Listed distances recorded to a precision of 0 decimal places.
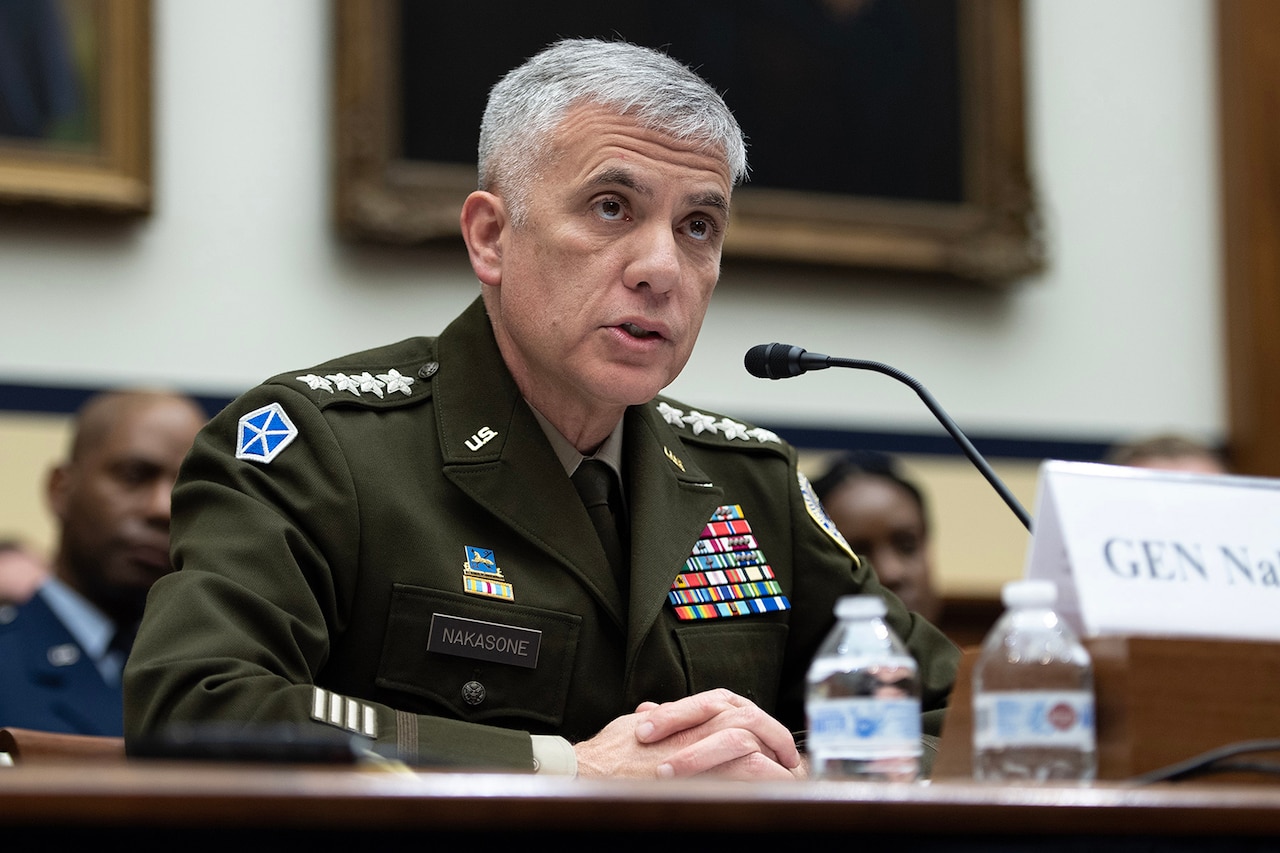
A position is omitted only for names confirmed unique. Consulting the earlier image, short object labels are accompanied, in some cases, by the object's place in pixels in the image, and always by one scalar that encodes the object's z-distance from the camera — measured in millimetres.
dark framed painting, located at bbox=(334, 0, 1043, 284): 6429
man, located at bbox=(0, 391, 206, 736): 5544
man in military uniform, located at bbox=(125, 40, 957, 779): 4591
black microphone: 4658
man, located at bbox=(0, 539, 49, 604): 6018
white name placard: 4354
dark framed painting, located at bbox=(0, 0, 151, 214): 6027
